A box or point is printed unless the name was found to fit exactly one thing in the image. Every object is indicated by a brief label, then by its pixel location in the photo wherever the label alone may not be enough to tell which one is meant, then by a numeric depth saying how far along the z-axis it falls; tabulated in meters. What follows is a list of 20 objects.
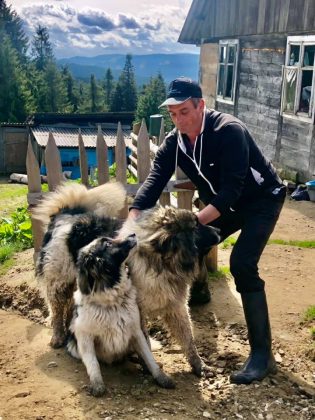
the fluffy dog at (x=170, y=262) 3.60
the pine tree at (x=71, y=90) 57.67
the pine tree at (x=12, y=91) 43.12
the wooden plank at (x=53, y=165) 5.36
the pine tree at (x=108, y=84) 63.87
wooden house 11.44
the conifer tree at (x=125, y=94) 56.94
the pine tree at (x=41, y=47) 63.44
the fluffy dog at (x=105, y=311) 3.48
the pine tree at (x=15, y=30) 60.56
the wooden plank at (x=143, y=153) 5.69
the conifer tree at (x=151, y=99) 43.47
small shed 31.47
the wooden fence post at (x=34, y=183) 5.41
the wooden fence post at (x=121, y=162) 5.70
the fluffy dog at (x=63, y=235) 4.27
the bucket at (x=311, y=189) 10.52
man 3.56
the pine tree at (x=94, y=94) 57.83
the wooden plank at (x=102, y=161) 5.64
